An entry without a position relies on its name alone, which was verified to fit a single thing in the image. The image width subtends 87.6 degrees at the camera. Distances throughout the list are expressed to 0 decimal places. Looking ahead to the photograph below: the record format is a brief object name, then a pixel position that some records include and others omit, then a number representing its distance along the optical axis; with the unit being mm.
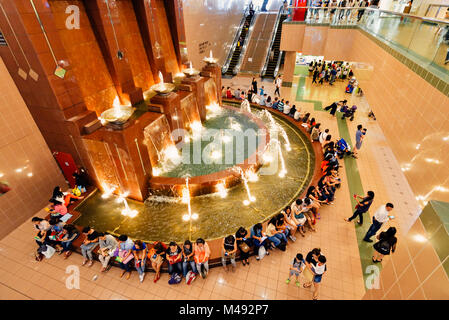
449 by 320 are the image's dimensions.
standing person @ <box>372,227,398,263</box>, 4902
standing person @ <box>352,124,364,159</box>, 8441
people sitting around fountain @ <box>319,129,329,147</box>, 8566
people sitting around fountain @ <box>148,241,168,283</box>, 4957
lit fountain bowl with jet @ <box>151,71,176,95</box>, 7434
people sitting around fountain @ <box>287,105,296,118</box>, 10845
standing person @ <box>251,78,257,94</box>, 13848
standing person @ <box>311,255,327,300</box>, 4359
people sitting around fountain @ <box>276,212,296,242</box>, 5334
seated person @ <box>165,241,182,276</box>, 4867
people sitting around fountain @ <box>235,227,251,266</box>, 5148
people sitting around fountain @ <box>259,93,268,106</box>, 12269
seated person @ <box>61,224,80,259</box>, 5480
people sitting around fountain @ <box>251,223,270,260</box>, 5219
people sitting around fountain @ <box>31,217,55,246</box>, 5430
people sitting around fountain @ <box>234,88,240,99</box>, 13250
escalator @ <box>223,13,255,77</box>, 18312
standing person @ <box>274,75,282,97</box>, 14303
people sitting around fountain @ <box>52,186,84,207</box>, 6191
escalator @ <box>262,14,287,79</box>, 17402
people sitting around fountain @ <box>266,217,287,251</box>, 5379
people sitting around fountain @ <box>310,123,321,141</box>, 8992
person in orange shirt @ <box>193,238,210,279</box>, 4918
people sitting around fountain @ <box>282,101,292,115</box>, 11094
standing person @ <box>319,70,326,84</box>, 16561
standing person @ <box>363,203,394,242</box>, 5359
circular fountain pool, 5953
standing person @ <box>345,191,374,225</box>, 5809
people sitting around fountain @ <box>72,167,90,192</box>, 6934
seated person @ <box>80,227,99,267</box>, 5203
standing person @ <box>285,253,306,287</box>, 4652
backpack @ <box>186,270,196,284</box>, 4957
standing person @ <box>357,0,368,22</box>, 10994
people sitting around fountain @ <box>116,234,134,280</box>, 5008
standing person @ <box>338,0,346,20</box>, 11928
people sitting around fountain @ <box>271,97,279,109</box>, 11717
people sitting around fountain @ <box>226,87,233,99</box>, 13414
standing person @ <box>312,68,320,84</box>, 16359
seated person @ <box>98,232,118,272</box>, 5121
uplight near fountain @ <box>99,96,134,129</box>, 5605
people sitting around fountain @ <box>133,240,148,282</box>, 4980
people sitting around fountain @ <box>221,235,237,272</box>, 5004
